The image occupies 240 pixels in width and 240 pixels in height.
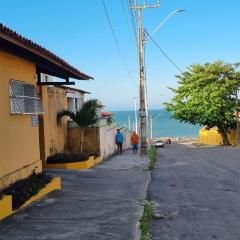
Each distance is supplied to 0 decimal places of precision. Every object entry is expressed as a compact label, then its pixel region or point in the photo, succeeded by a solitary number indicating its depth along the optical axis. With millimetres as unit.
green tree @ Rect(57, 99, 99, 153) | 12631
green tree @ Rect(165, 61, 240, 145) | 28169
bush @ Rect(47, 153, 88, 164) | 10982
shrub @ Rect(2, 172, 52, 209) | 5863
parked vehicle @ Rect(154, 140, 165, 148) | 36168
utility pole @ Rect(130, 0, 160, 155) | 17205
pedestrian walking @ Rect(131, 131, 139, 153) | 18206
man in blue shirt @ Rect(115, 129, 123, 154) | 17152
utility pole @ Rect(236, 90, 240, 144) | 28212
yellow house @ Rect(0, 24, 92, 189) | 6249
